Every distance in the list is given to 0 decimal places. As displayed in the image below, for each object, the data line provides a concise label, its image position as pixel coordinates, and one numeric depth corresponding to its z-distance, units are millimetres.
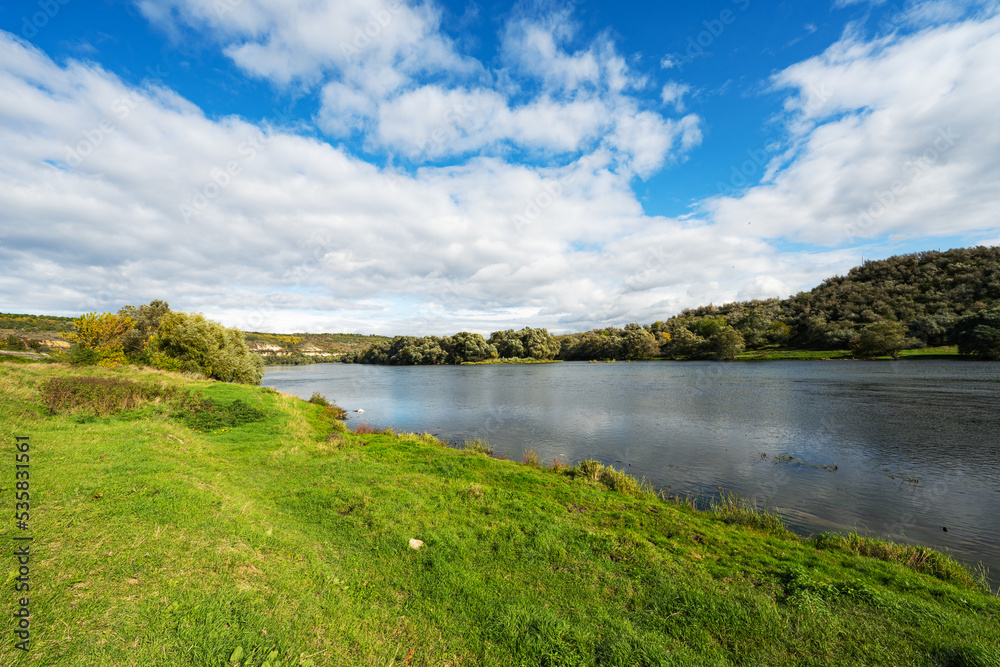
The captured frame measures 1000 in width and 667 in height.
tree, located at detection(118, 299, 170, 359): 45906
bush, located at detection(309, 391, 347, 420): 35347
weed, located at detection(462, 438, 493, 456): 20984
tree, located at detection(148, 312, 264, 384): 39469
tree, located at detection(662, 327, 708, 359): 110750
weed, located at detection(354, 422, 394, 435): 24141
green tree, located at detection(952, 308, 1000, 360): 59500
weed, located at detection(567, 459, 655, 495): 14805
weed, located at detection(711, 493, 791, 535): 11843
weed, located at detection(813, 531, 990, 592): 8859
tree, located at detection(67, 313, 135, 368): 33719
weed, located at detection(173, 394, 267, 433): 19172
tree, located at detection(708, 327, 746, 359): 100938
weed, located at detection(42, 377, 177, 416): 15312
